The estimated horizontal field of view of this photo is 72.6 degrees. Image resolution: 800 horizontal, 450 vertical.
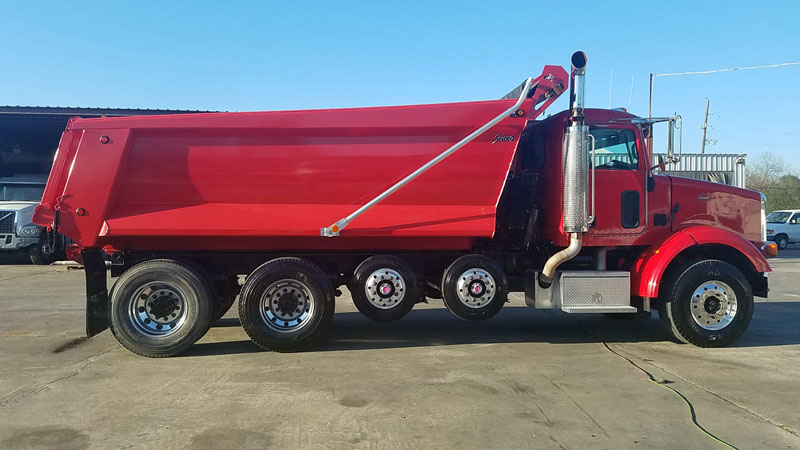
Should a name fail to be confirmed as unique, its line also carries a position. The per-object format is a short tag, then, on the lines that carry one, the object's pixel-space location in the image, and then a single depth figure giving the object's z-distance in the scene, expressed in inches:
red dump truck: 238.1
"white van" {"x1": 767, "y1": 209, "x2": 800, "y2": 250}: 1026.0
